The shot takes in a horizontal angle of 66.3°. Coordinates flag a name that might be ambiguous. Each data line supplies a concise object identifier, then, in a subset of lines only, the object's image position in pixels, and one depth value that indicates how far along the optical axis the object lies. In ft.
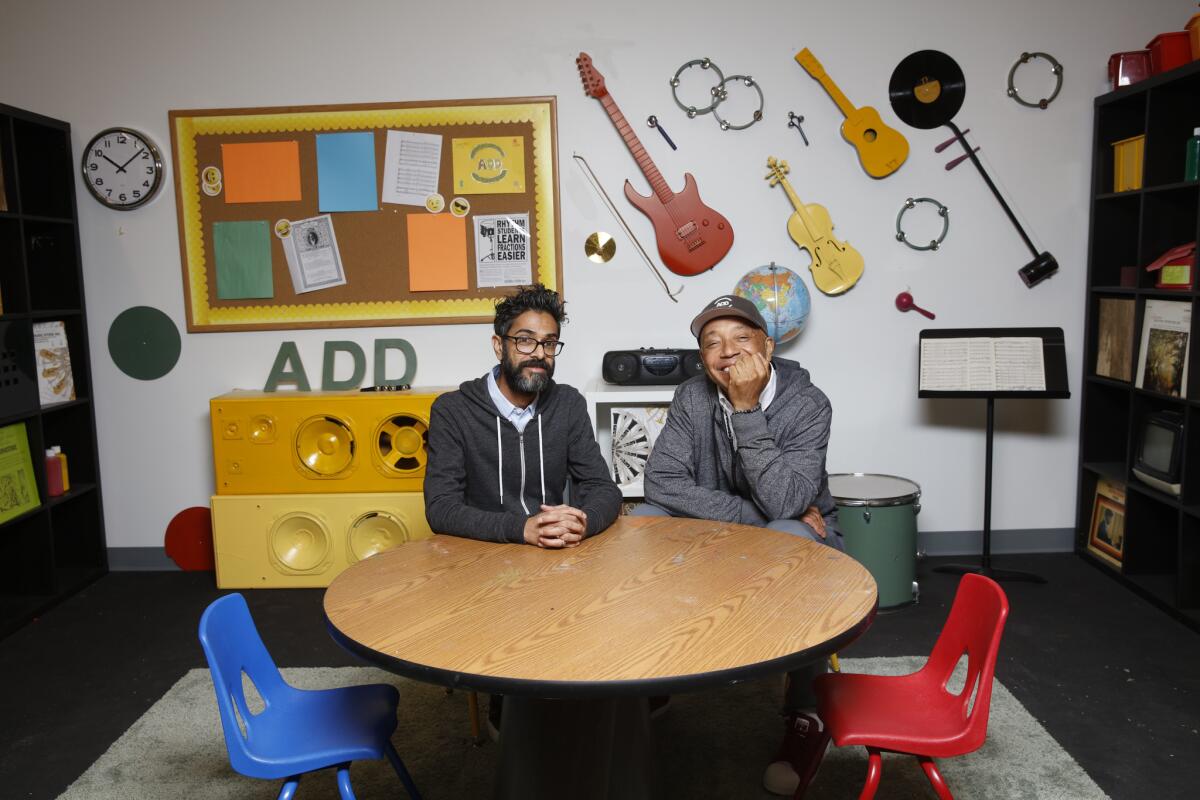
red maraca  12.70
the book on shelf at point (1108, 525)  12.24
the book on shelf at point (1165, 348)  10.69
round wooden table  4.65
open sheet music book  11.76
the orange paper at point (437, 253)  12.67
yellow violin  12.57
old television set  10.87
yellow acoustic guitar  12.35
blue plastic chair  5.51
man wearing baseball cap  7.92
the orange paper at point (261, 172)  12.59
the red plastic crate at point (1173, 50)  11.61
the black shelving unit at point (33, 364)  11.46
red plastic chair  5.66
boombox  11.94
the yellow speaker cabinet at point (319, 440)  12.09
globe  12.03
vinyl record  12.34
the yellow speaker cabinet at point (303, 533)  12.18
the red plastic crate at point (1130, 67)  12.01
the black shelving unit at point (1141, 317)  10.68
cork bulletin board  12.51
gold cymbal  12.67
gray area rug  7.38
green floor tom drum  10.96
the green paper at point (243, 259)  12.73
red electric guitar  12.52
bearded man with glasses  8.11
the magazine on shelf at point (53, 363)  12.18
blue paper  12.55
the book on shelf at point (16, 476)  11.28
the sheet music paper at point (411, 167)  12.53
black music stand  11.69
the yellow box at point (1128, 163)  11.75
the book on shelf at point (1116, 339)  11.90
